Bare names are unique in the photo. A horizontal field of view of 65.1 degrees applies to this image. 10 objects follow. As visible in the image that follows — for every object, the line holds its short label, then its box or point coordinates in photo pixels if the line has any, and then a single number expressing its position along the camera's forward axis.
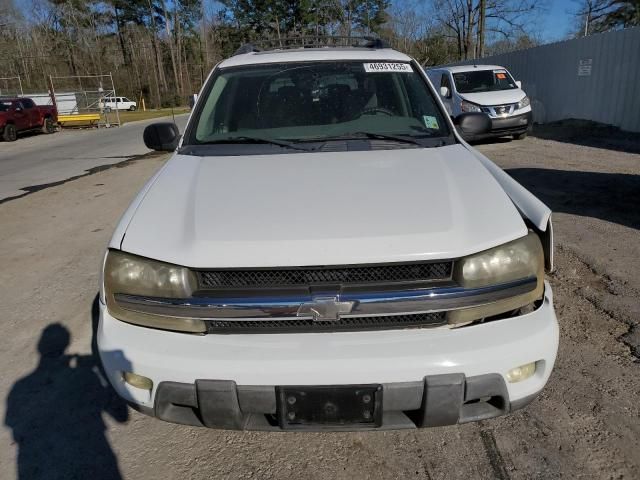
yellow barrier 25.78
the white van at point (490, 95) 11.70
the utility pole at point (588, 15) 39.15
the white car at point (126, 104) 49.97
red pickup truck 19.95
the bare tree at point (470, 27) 30.09
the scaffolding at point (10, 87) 33.93
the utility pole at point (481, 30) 29.58
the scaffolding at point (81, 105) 25.97
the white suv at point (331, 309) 1.81
